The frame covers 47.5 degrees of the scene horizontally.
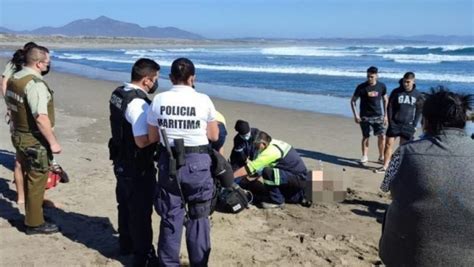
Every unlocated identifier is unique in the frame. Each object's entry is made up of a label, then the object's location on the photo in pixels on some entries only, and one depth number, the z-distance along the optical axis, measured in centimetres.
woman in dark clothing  252
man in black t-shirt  875
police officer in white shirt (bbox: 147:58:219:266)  388
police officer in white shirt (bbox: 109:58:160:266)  434
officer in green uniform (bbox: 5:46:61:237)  487
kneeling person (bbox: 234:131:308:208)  620
